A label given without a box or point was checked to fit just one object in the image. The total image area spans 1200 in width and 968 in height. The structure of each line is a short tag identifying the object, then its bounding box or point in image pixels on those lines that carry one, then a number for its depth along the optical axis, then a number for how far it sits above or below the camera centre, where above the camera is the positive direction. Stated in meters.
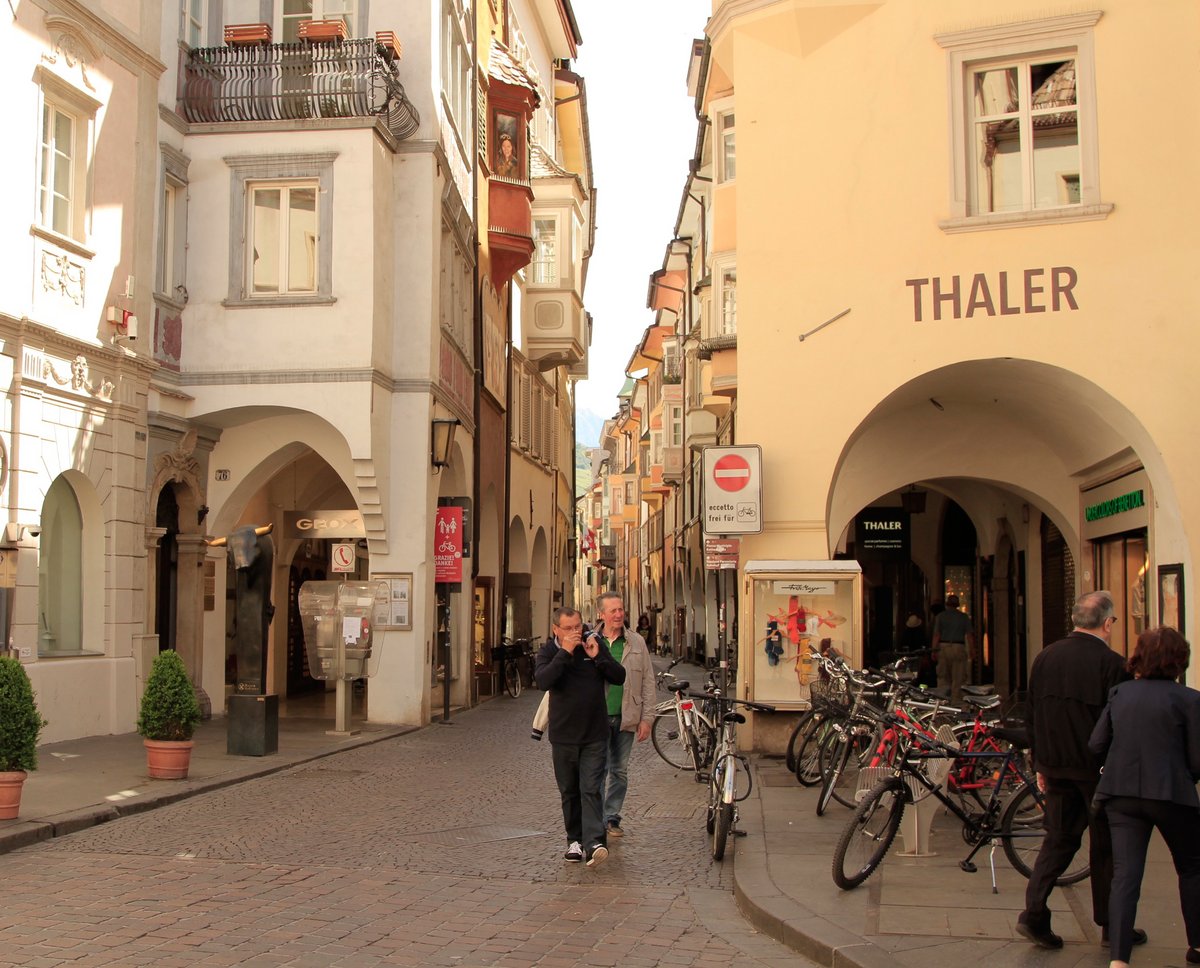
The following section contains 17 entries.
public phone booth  19.62 -0.69
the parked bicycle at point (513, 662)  30.25 -1.73
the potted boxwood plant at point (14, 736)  10.90 -1.18
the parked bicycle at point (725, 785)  10.03 -1.48
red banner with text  22.36 +0.58
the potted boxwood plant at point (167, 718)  13.54 -1.28
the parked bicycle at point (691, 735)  14.35 -1.60
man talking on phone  10.00 -0.98
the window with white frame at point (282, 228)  20.22 +5.08
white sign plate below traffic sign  15.65 +1.00
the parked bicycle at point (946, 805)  8.73 -1.47
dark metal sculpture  16.38 -0.25
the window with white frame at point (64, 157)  16.64 +5.09
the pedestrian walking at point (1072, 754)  7.34 -0.90
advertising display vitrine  15.77 -0.48
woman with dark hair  6.60 -0.92
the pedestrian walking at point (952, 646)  21.64 -0.99
